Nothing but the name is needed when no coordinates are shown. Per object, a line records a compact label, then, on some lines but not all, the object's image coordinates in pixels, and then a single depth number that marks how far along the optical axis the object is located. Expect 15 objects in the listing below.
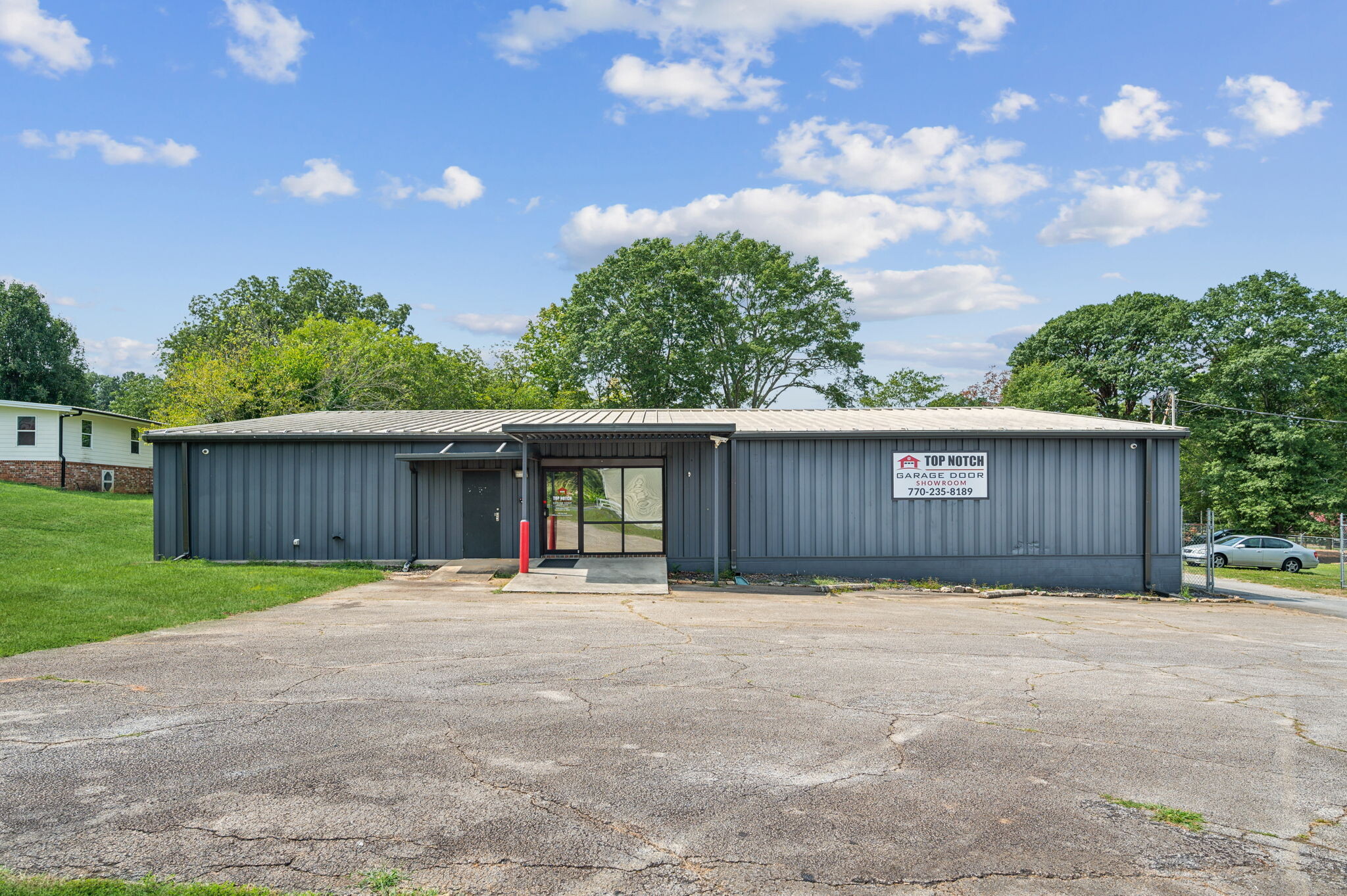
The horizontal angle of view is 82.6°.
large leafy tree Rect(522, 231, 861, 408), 35.94
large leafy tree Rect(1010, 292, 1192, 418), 37.72
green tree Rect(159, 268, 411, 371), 50.00
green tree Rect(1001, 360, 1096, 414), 39.91
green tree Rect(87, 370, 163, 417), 46.91
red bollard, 15.12
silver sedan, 25.94
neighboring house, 31.31
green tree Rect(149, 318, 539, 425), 33.34
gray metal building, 17.11
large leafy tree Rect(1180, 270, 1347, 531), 33.69
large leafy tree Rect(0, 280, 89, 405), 48.62
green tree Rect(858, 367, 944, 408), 42.81
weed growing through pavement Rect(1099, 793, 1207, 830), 4.12
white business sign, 17.17
